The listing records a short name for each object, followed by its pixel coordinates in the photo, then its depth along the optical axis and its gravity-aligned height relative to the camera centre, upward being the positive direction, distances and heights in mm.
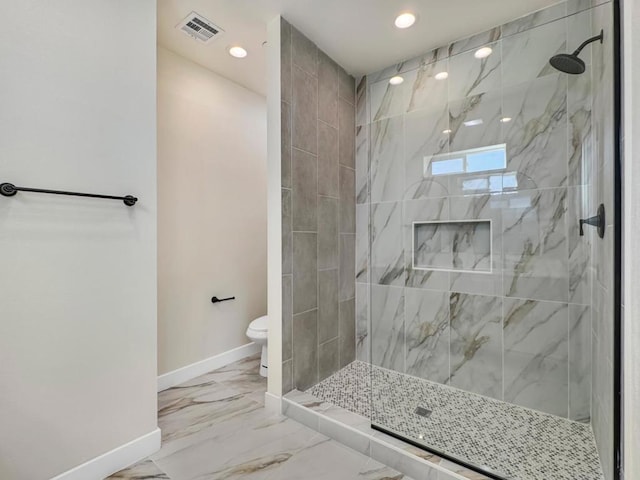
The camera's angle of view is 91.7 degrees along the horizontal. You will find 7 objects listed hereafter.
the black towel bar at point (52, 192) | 1214 +198
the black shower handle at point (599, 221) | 1417 +79
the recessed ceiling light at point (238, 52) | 2371 +1442
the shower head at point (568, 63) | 1684 +969
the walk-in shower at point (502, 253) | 1611 -101
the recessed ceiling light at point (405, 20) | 2021 +1448
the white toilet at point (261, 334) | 2504 -782
